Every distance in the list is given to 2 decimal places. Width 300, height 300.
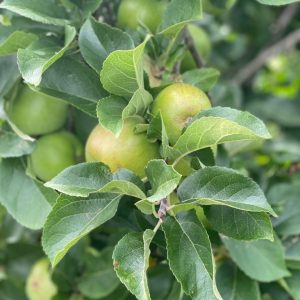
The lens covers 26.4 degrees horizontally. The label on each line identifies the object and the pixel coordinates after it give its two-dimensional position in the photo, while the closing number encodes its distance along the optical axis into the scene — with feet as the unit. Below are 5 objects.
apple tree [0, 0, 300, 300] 2.81
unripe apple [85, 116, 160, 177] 3.03
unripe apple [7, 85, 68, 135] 3.60
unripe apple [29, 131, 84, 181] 3.59
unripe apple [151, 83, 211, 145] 3.02
